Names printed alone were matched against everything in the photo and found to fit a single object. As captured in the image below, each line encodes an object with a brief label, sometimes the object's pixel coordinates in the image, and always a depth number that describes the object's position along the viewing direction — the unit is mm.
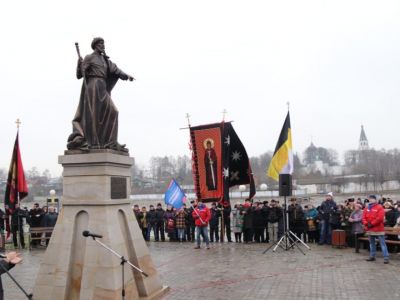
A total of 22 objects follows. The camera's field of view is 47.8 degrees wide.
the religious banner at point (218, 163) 17766
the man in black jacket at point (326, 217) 16188
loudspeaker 14344
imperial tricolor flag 15531
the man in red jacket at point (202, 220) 16094
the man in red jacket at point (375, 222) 11828
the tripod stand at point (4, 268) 5566
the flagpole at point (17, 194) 16311
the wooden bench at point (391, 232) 12789
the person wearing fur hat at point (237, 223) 17969
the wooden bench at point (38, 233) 16625
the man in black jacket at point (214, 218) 18156
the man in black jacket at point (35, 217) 17688
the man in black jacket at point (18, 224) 17484
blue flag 17000
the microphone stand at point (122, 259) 7095
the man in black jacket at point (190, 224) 18609
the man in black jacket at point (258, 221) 17531
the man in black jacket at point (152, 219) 19188
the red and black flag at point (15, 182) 16750
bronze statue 8234
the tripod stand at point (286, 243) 14581
